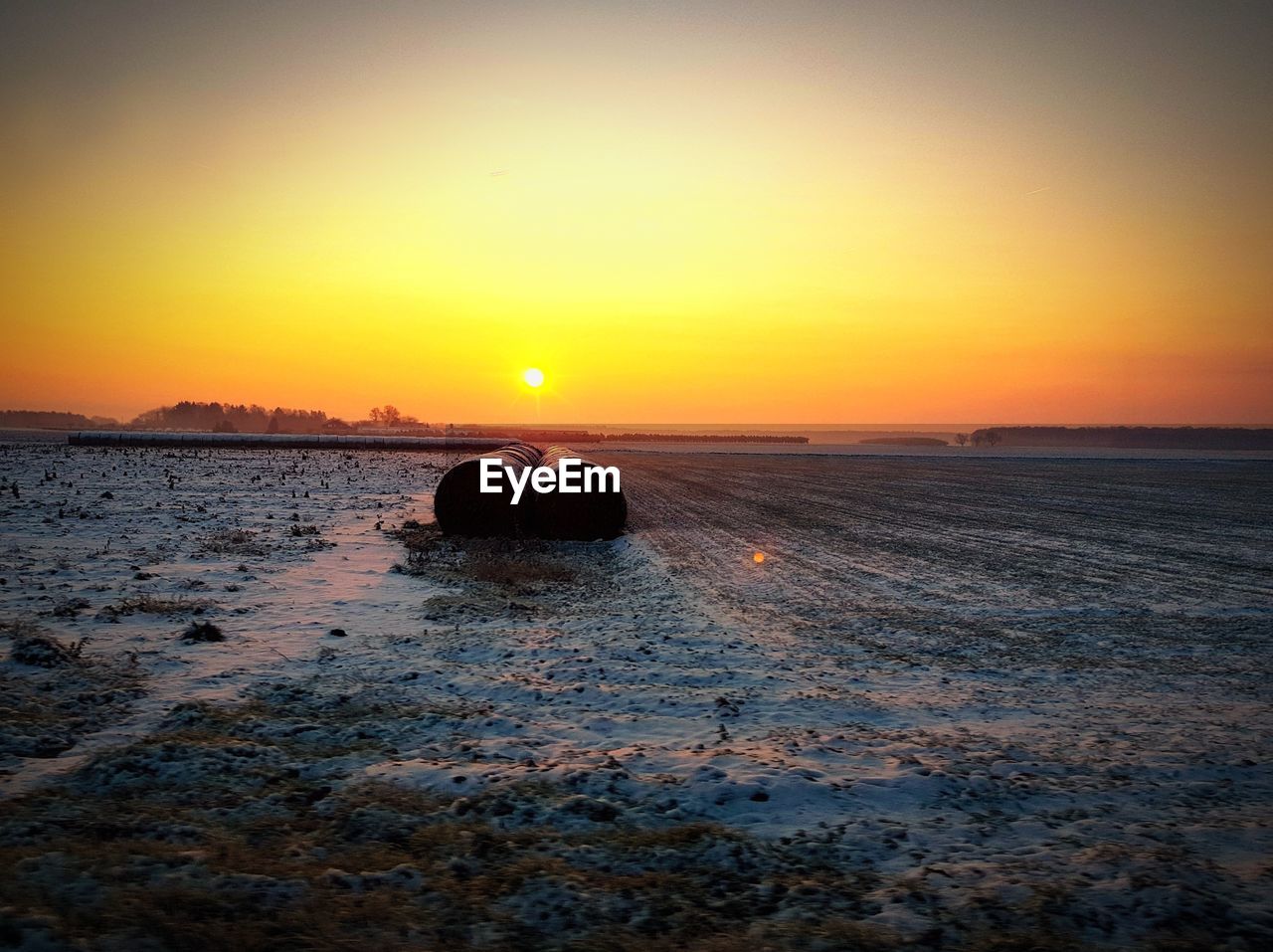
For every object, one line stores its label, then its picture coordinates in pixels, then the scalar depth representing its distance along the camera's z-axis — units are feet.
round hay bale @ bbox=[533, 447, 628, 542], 51.34
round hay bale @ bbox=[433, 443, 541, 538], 49.60
